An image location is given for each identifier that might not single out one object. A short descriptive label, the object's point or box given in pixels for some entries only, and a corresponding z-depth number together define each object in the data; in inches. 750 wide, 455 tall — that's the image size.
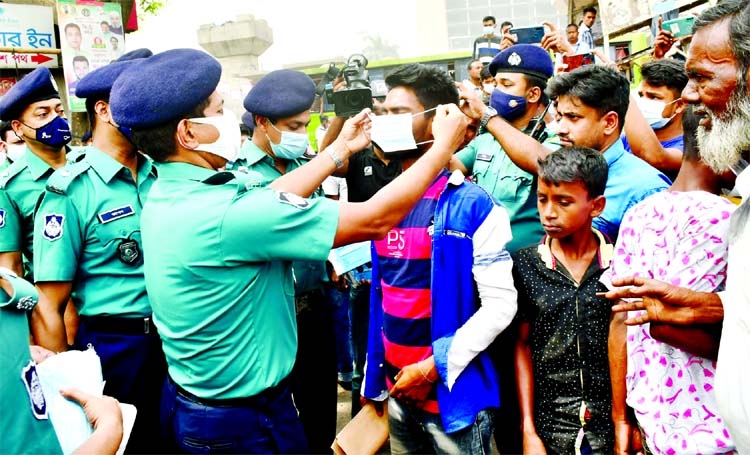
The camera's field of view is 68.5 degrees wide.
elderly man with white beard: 47.3
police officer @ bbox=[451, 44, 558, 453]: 99.7
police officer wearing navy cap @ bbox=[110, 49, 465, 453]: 67.1
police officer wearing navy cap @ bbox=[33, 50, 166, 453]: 95.0
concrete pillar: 658.2
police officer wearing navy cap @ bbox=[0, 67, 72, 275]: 116.3
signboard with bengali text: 243.0
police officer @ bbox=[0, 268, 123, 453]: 41.0
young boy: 79.0
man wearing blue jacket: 80.4
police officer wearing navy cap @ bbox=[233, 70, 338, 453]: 124.5
